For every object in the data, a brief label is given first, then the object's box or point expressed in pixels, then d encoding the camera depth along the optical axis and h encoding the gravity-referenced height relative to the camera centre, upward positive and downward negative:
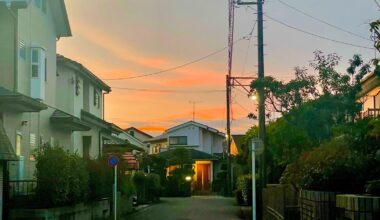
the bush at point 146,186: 45.12 -1.92
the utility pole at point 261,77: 23.25 +3.06
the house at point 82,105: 31.84 +3.08
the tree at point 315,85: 21.80 +2.57
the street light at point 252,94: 24.01 +2.49
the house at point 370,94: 24.61 +2.79
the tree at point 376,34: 7.44 +1.57
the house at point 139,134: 101.70 +4.31
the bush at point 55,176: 20.38 -0.50
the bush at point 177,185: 61.94 -2.42
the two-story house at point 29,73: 21.80 +3.27
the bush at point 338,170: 11.78 -0.20
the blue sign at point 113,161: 24.73 -0.03
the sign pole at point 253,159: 16.56 +0.02
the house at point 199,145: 74.69 +1.99
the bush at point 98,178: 26.42 -0.73
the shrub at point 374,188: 9.17 -0.42
